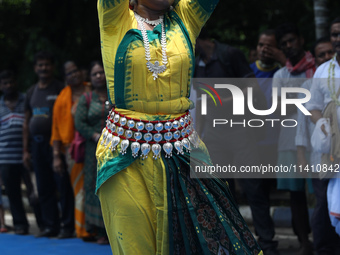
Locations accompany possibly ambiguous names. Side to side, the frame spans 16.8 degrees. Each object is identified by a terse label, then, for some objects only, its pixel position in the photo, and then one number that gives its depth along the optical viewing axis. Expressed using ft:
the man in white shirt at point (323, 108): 32.98
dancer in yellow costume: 21.76
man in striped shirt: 50.05
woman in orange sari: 45.53
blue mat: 41.24
